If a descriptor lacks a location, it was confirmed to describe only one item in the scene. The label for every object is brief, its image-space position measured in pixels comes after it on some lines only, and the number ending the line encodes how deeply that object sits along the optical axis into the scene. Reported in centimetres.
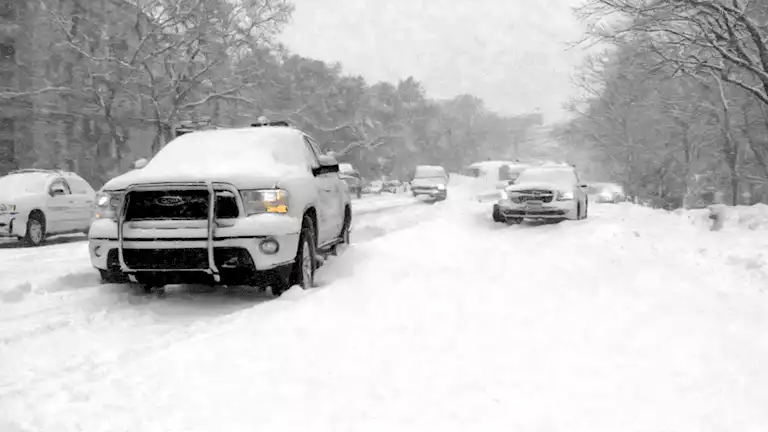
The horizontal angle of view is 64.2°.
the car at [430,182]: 3503
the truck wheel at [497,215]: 1553
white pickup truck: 569
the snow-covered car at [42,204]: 1223
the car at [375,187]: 5714
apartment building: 2761
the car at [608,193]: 3650
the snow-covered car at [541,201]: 1458
